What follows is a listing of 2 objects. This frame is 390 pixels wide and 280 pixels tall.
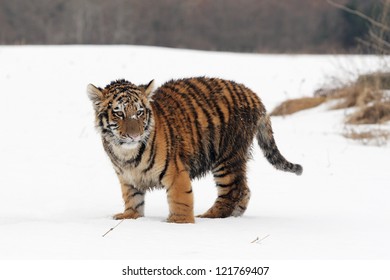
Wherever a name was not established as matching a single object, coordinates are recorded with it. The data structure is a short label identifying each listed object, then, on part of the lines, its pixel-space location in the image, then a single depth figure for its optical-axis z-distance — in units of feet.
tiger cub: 38.06
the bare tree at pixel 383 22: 86.63
